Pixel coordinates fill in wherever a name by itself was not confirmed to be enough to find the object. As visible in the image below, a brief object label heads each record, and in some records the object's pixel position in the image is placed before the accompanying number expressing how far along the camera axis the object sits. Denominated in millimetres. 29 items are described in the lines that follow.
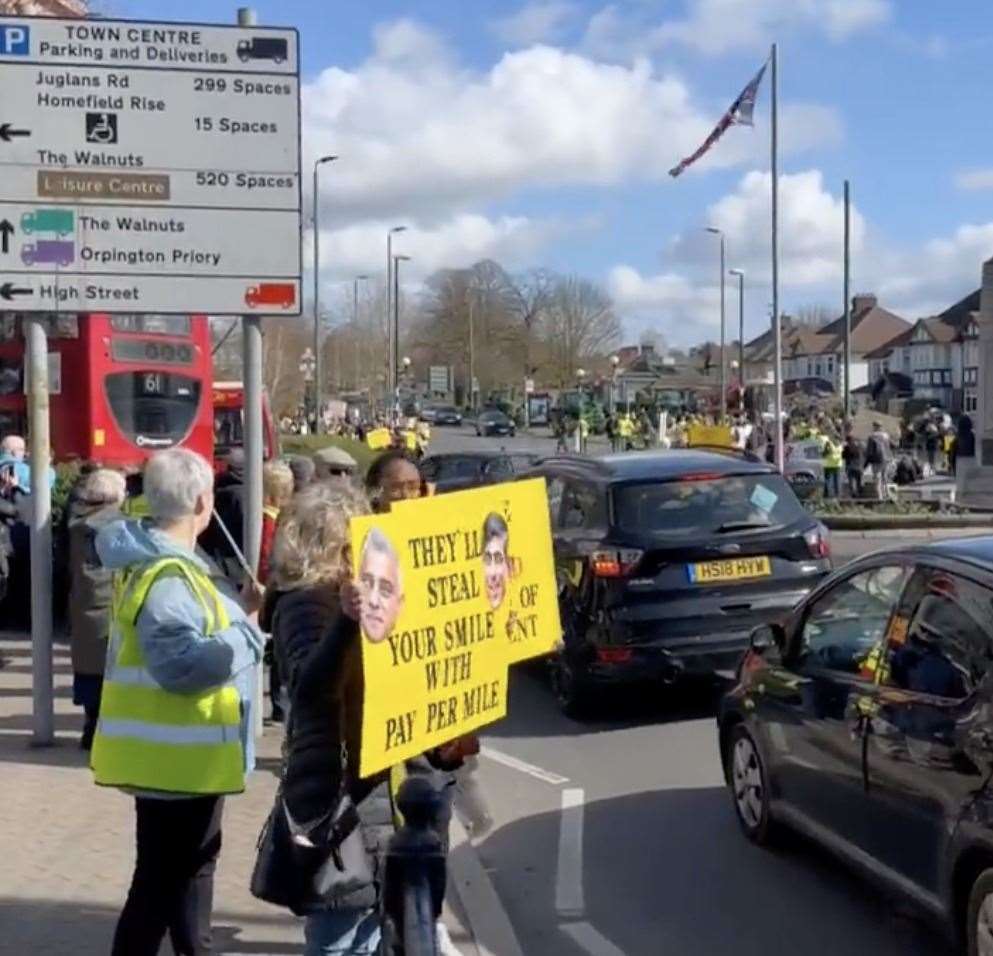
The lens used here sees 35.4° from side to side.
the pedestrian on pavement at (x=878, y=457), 31484
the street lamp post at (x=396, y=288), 60294
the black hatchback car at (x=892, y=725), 4938
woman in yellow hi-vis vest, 4258
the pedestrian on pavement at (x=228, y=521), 10188
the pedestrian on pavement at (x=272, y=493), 8812
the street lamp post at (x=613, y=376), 79438
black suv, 9500
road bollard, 3633
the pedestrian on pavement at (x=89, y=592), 8383
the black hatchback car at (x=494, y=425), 78625
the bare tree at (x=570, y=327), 96875
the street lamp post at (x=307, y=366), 58656
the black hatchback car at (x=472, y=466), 20562
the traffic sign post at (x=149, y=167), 8477
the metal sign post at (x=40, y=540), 8734
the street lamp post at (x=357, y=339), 82438
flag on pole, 29109
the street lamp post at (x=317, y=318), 43031
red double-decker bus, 18312
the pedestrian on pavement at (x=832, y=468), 31891
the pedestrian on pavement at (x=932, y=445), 44312
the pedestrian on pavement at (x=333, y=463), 11430
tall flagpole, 29031
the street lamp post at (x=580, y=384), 46128
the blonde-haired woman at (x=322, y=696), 3918
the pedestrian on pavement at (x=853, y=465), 32406
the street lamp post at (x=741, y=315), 64188
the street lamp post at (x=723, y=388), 55469
